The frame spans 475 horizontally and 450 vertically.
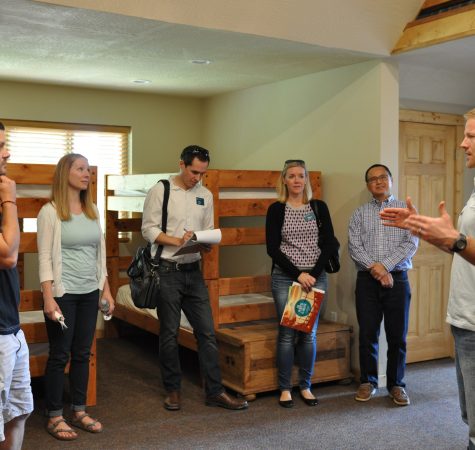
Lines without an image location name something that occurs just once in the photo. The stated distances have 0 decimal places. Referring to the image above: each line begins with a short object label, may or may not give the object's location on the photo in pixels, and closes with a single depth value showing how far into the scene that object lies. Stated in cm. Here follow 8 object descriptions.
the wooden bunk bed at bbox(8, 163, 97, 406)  390
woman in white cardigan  351
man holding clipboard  394
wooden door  517
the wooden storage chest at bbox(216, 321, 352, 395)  424
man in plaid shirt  418
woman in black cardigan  412
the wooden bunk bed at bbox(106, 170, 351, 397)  427
